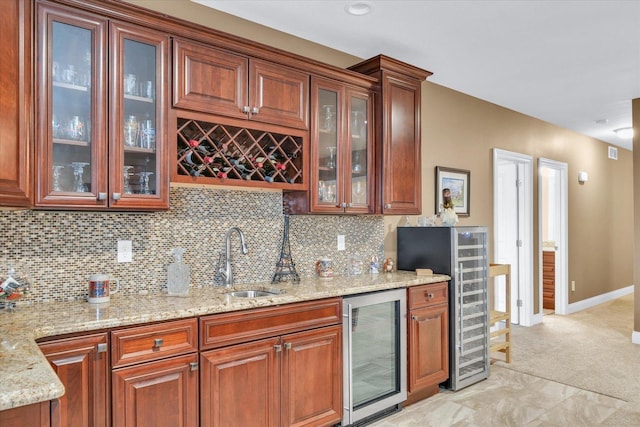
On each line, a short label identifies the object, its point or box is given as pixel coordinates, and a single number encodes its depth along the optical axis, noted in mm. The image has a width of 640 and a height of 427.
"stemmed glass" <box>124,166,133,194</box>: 2197
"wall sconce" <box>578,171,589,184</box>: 6449
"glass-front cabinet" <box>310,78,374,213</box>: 2971
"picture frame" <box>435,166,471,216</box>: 4270
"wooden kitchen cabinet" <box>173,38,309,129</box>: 2381
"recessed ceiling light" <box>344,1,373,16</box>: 2727
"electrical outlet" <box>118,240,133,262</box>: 2457
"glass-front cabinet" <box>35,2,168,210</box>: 1996
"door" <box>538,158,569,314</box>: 6082
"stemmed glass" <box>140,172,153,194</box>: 2256
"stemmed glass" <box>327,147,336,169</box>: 3057
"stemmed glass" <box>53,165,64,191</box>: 2015
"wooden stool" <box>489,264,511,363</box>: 3909
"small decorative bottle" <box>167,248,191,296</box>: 2504
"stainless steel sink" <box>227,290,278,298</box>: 2730
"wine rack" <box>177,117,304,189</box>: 2445
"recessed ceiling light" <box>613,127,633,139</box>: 6090
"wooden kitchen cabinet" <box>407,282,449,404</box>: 3102
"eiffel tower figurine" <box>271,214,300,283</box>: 3062
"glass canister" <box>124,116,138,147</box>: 2214
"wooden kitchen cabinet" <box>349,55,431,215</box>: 3281
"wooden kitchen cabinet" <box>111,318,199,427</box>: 1876
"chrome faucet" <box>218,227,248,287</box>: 2787
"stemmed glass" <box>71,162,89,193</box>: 2074
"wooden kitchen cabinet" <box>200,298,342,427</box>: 2152
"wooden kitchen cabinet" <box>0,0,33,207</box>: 1829
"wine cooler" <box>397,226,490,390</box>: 3373
